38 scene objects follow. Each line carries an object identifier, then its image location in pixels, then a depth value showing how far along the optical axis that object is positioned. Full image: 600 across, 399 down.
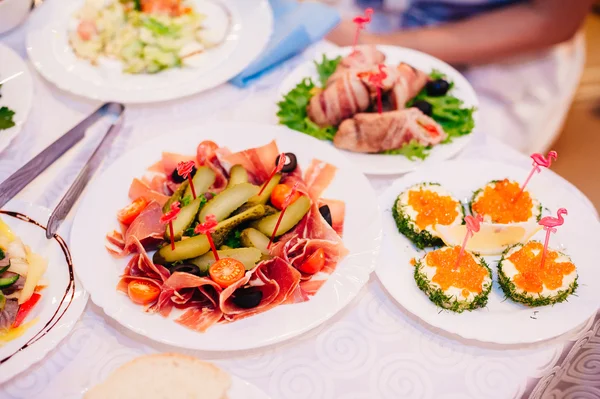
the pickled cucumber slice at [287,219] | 0.82
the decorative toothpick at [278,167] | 0.82
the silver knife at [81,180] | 0.82
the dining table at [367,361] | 0.74
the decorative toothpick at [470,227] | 0.75
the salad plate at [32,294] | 0.73
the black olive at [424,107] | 0.94
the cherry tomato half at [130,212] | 0.83
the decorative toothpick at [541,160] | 0.80
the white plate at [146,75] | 0.96
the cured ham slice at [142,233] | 0.80
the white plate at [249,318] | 0.74
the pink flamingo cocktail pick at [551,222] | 0.75
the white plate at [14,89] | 0.90
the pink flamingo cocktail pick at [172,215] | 0.76
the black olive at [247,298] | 0.75
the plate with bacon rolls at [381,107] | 0.91
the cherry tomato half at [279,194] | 0.84
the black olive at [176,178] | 0.86
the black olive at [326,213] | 0.81
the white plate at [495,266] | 0.75
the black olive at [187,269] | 0.78
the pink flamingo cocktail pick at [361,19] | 0.93
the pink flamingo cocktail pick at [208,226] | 0.74
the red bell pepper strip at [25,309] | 0.75
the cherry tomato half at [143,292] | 0.76
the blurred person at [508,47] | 1.16
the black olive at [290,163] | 0.86
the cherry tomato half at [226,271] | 0.76
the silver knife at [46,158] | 0.85
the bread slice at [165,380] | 0.71
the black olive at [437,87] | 0.97
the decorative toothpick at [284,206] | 0.78
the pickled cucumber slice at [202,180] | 0.85
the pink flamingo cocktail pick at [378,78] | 0.90
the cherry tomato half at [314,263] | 0.78
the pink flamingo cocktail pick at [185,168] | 0.79
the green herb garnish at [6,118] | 0.91
